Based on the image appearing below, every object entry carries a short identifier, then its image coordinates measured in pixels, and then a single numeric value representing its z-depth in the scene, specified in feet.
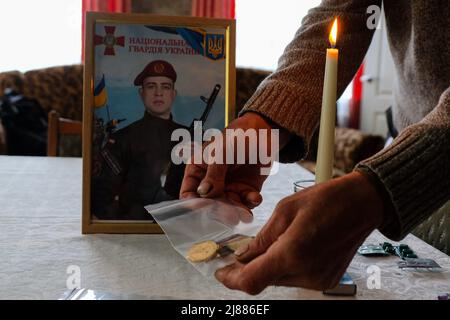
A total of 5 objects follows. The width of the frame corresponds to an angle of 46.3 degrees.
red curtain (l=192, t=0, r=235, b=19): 11.39
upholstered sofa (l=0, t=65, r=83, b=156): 10.96
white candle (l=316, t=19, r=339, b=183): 1.77
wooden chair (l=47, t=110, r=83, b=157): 6.46
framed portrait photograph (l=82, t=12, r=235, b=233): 2.81
